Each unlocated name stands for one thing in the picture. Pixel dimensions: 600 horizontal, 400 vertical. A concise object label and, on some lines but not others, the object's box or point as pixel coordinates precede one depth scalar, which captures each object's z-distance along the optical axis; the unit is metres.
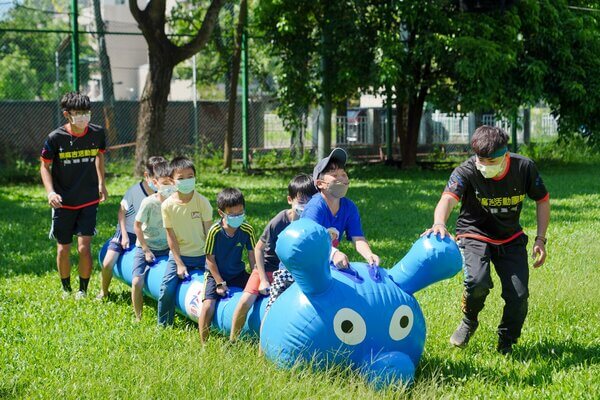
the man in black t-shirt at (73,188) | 7.77
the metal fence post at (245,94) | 18.72
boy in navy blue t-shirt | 6.02
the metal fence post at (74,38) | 16.50
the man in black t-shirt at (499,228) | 5.68
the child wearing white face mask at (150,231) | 6.95
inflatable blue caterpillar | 4.82
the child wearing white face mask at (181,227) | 6.52
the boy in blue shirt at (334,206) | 5.38
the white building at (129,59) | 37.72
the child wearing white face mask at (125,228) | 7.49
